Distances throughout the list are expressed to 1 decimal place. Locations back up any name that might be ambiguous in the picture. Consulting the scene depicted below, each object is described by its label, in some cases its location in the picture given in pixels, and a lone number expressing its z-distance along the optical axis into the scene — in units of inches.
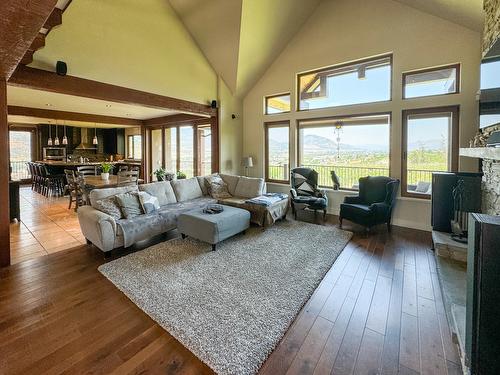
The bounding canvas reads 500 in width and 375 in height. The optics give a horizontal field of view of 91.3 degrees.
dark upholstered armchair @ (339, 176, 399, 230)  168.9
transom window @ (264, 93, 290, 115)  252.2
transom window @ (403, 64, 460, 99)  168.7
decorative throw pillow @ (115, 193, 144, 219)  146.6
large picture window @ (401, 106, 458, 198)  171.2
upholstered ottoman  139.7
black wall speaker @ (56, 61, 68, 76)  146.9
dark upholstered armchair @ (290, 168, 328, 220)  205.3
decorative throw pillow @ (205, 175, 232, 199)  212.5
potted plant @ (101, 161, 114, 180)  238.5
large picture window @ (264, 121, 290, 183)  255.1
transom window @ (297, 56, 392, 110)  197.2
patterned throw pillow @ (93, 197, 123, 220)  141.9
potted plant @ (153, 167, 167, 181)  258.2
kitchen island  312.1
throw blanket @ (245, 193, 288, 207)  180.6
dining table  212.2
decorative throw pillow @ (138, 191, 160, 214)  155.2
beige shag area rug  73.9
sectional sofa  133.3
